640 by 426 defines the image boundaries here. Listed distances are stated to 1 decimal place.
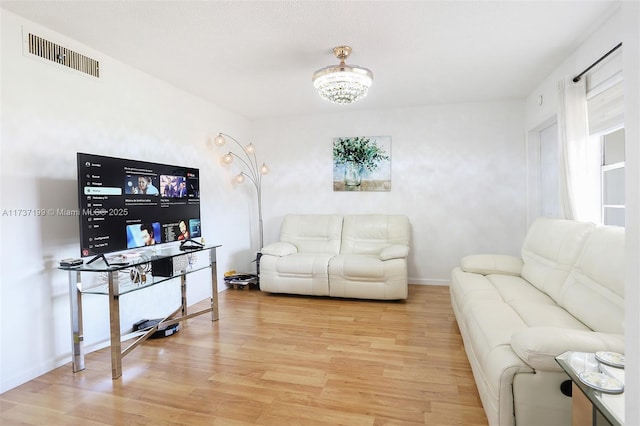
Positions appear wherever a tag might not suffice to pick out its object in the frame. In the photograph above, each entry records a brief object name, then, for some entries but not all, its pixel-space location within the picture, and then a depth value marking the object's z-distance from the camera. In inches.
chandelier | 108.4
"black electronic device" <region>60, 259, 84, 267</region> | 93.4
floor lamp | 185.5
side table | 41.9
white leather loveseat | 155.9
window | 105.7
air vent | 94.7
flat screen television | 95.3
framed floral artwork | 192.5
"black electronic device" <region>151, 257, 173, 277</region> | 108.6
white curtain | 111.5
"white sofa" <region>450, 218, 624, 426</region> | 59.3
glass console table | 92.7
